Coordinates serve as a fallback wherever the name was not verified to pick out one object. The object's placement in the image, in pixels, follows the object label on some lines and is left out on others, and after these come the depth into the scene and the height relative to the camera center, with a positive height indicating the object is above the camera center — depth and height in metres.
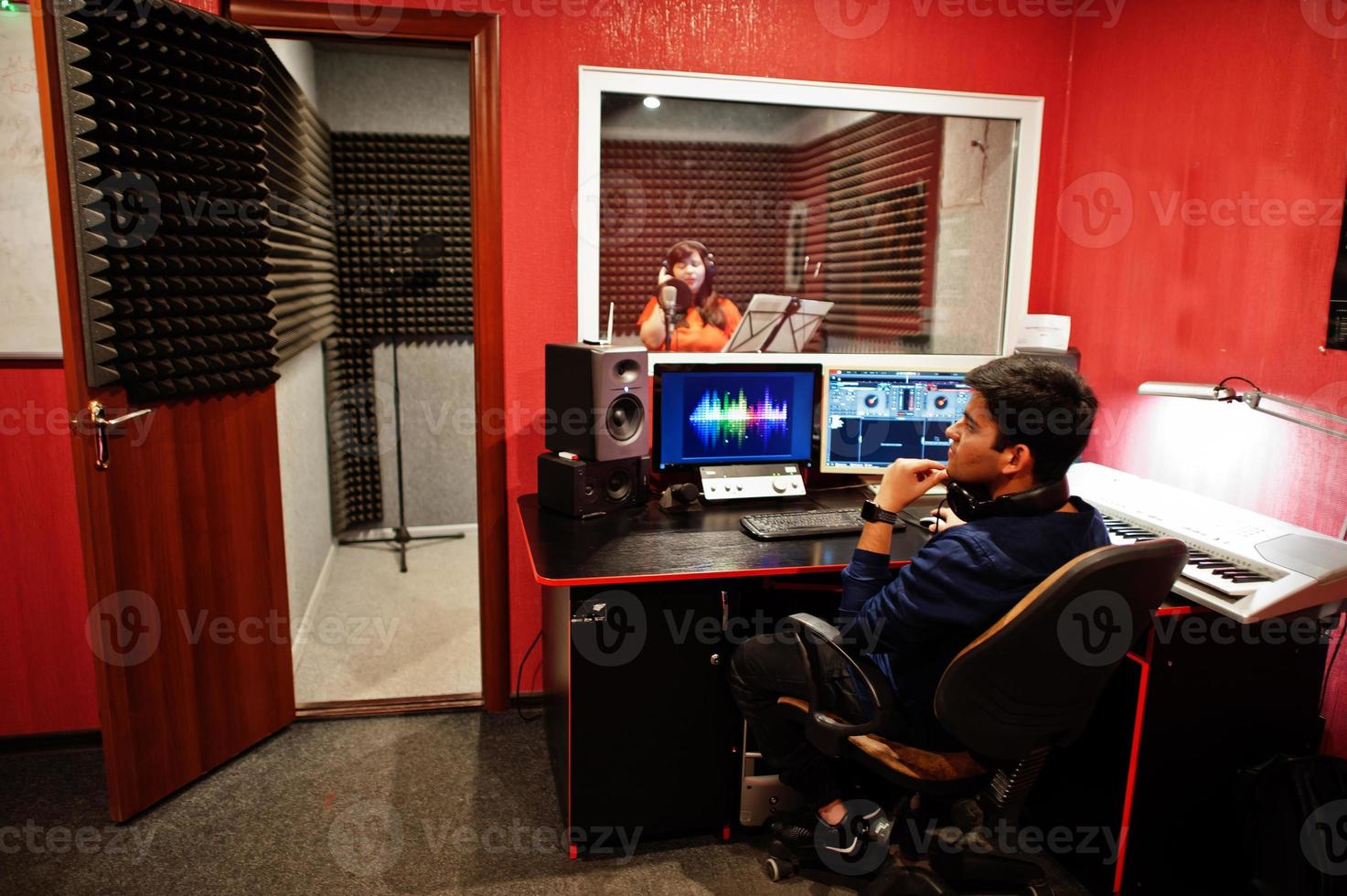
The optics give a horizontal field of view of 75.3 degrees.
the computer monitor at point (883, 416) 2.71 -0.33
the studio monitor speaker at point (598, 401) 2.46 -0.28
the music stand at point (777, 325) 2.92 -0.06
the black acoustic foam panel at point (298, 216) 3.13 +0.34
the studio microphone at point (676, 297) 3.01 +0.03
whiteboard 2.31 +0.21
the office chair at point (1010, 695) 1.49 -0.71
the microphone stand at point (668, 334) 2.99 -0.10
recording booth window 2.95 +0.33
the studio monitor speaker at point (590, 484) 2.46 -0.51
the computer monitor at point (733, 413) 2.65 -0.33
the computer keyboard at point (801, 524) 2.33 -0.59
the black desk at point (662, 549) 2.06 -0.61
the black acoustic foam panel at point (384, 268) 4.35 +0.17
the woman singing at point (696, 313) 2.99 -0.02
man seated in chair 1.61 -0.45
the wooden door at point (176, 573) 2.13 -0.75
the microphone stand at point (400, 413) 4.31 -0.57
